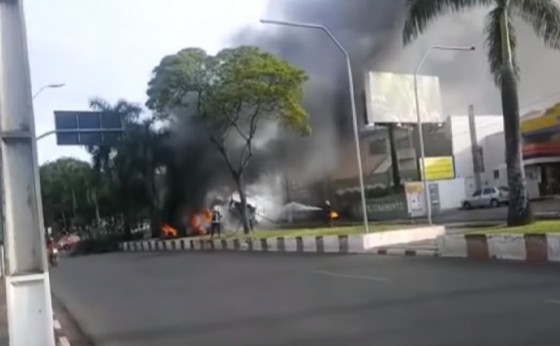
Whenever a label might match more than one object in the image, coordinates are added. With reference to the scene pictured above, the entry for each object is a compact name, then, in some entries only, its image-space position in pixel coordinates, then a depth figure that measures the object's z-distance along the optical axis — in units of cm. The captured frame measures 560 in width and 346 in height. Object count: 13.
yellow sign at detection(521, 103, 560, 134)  4431
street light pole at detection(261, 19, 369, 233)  2211
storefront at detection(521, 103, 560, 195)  4281
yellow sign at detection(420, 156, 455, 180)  4331
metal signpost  2378
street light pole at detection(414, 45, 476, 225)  2599
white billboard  3994
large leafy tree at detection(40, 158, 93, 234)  5835
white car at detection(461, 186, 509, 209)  4290
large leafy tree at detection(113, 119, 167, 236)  4418
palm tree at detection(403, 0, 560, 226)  1688
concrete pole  538
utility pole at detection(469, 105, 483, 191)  4894
